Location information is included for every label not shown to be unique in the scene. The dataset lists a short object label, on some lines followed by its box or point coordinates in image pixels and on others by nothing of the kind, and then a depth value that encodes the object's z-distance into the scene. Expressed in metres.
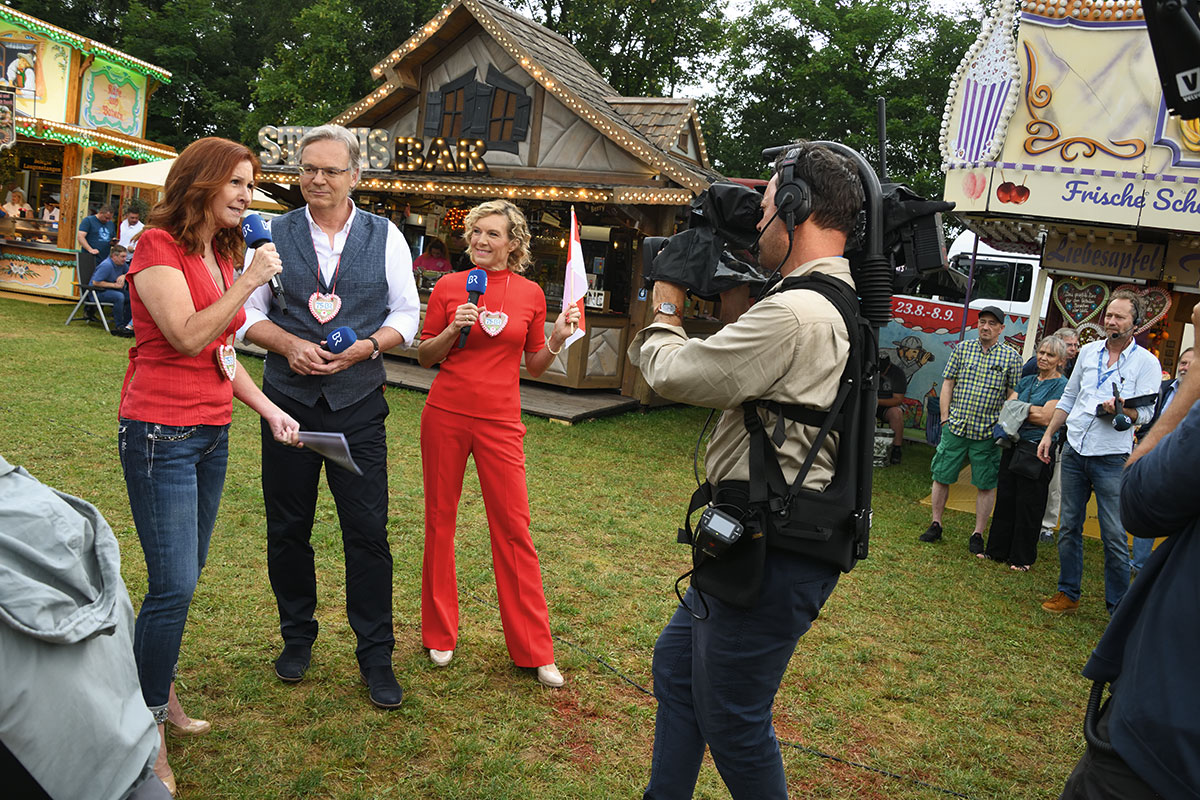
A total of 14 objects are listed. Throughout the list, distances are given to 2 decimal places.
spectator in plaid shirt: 7.24
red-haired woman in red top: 2.70
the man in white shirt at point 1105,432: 5.65
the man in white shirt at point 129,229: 15.54
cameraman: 2.11
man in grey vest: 3.38
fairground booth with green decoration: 18.09
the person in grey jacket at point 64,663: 1.31
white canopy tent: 15.16
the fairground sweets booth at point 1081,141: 7.93
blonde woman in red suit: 3.91
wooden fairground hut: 11.61
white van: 16.06
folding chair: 14.11
